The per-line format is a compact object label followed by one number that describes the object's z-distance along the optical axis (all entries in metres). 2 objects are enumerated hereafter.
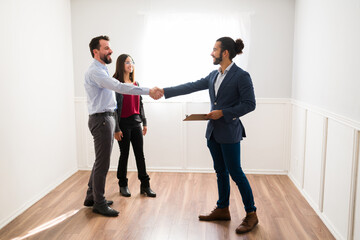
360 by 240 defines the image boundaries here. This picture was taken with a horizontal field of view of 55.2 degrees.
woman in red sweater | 3.35
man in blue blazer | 2.65
